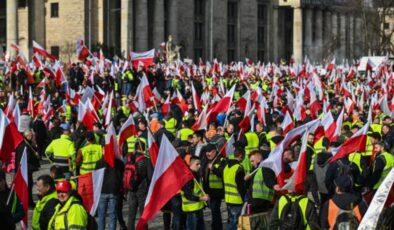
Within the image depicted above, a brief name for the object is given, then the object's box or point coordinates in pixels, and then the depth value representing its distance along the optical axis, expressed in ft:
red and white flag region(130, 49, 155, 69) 128.88
